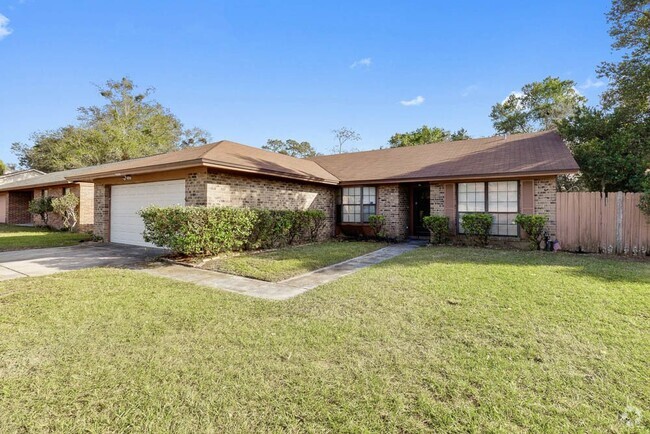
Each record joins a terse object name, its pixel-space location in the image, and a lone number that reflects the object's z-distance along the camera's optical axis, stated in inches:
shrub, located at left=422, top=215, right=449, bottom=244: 457.1
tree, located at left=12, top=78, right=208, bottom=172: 1352.1
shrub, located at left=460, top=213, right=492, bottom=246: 427.5
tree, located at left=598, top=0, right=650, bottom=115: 525.7
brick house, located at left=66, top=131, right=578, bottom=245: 394.9
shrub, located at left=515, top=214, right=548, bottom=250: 392.5
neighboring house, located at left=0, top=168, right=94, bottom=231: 690.2
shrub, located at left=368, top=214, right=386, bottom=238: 512.1
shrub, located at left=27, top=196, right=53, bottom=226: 729.0
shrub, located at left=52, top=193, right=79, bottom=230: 653.9
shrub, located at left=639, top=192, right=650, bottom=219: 345.4
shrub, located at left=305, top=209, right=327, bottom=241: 486.5
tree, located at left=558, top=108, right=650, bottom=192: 475.2
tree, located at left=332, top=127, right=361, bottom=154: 1272.1
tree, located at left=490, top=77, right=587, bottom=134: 1003.9
